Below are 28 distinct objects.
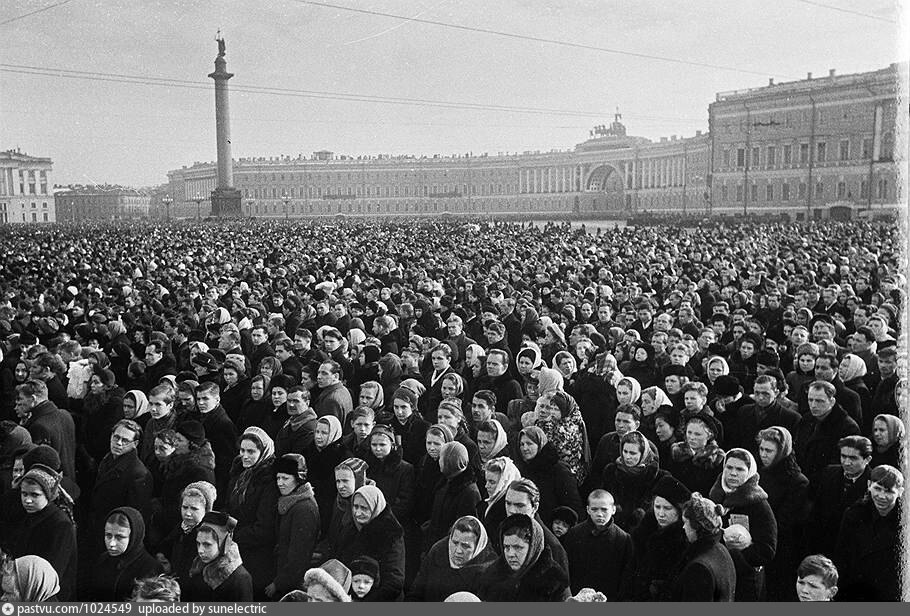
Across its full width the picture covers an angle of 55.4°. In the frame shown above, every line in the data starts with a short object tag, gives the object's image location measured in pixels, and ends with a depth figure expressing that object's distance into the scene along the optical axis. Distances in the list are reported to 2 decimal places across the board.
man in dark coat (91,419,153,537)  5.15
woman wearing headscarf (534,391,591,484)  5.71
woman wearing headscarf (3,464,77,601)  4.58
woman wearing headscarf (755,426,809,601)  4.85
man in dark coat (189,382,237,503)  6.01
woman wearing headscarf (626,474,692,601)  4.32
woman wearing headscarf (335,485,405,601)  4.51
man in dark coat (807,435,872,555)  4.87
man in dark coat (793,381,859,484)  5.60
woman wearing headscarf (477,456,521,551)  4.76
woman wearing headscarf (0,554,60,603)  4.48
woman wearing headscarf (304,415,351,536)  5.40
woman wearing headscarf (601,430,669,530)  4.98
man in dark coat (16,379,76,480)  5.86
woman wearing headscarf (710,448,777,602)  4.32
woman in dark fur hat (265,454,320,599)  4.73
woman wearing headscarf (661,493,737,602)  4.00
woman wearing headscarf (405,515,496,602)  4.20
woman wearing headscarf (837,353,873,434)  6.65
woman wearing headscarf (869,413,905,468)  5.21
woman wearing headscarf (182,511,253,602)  4.22
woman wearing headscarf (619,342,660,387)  7.58
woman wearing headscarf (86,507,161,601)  4.40
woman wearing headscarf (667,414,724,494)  5.05
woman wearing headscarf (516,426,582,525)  5.18
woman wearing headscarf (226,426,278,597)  4.89
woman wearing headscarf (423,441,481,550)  5.00
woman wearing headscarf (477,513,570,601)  4.14
